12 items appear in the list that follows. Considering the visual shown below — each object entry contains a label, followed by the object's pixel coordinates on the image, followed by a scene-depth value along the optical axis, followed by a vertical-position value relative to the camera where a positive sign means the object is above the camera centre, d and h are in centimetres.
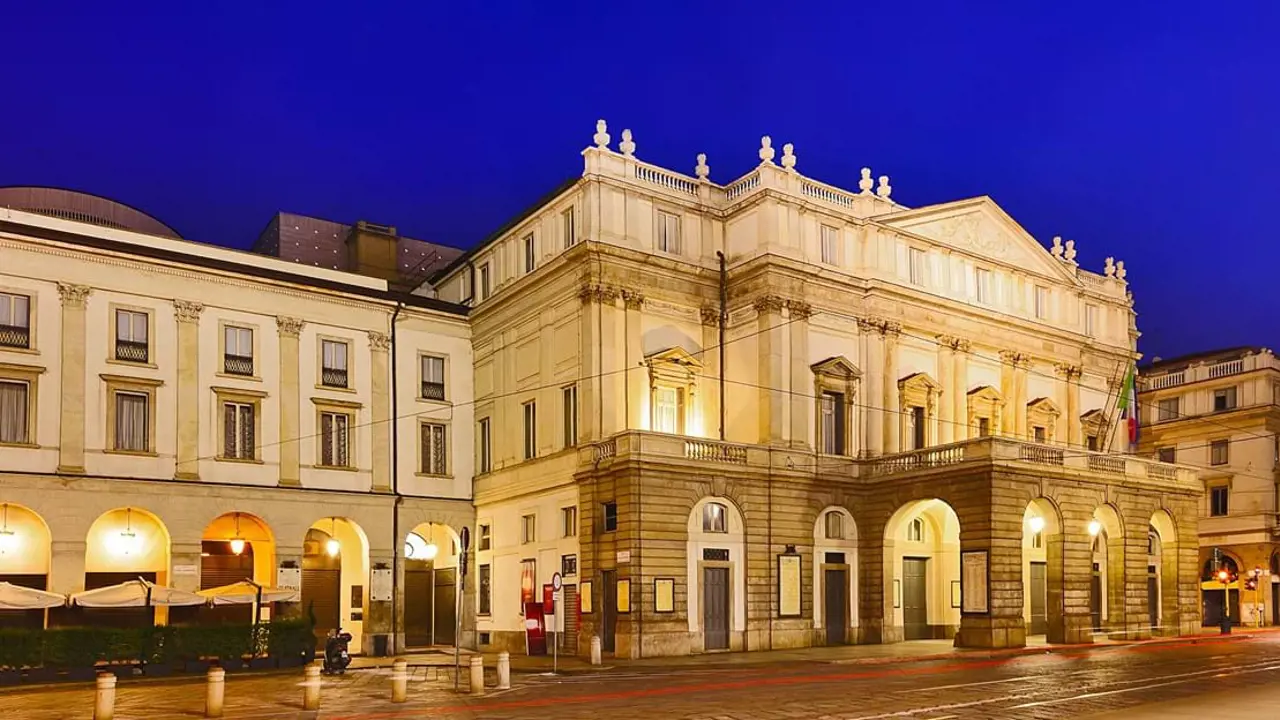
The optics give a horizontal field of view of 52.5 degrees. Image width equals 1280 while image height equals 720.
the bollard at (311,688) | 2348 -358
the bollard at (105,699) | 2136 -341
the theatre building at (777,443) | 4175 +152
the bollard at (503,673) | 2817 -400
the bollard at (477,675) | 2681 -385
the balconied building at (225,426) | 4097 +218
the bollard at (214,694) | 2281 -359
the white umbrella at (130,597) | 3588 -293
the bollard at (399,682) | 2541 -377
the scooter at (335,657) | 3397 -437
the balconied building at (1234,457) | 6925 +160
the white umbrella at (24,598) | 3409 -284
